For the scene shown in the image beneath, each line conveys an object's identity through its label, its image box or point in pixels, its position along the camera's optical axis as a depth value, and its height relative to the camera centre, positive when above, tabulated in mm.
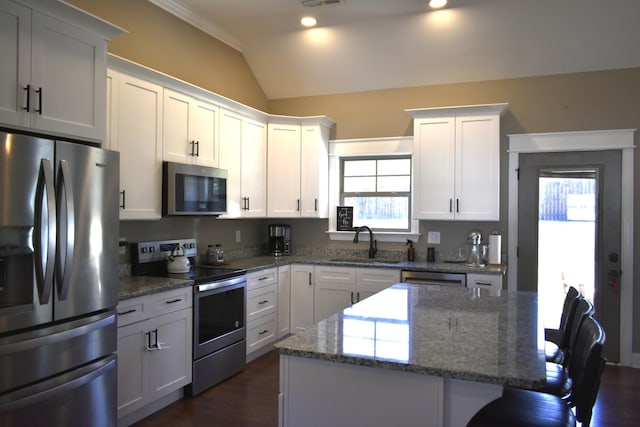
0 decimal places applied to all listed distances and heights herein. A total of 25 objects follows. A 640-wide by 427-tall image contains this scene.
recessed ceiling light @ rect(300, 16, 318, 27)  4332 +1835
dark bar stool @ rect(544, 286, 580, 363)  2498 -635
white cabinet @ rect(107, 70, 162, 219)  3121 +505
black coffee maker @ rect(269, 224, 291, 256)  5266 -303
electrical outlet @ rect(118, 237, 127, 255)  3490 -259
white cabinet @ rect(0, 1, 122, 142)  2172 +720
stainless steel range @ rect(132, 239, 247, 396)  3432 -787
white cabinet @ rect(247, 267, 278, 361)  4148 -921
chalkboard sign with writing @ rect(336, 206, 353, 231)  5281 -53
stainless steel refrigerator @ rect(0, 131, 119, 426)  2029 -345
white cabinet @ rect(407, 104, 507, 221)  4363 +504
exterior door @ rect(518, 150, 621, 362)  4309 -84
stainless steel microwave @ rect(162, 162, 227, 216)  3527 +181
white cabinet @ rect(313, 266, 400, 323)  4496 -714
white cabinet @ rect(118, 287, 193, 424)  2828 -906
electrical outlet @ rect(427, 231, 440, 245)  4871 -240
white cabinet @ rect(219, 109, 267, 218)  4301 +495
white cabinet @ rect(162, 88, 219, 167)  3578 +675
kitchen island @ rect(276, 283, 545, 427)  1562 -530
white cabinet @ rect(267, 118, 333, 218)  5004 +480
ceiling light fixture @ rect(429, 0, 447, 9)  3914 +1817
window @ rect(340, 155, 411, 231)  5180 +272
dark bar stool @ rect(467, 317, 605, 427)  1631 -779
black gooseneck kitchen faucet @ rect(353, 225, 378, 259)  5074 -315
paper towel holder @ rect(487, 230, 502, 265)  4453 -328
